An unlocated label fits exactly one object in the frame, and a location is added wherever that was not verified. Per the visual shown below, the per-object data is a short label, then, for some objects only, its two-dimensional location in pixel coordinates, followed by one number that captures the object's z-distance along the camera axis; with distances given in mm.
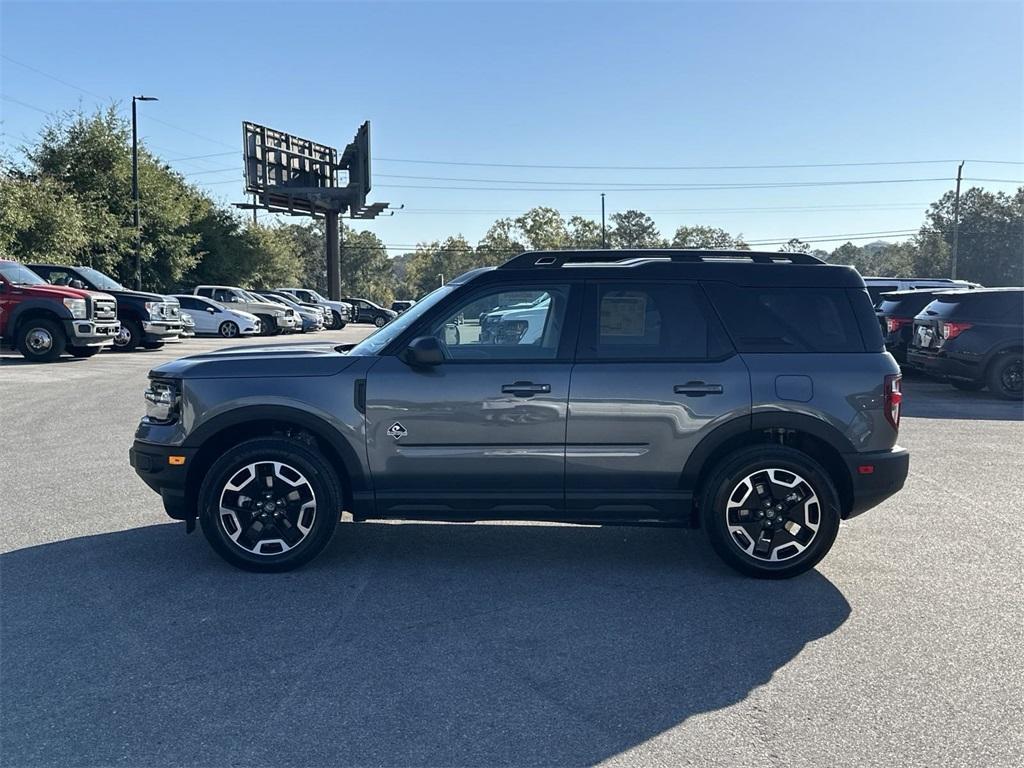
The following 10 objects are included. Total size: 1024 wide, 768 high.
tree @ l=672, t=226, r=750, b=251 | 99375
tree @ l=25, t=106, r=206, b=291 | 34062
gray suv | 4934
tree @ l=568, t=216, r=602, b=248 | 91875
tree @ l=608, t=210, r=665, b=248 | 104331
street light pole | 33875
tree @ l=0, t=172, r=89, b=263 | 26953
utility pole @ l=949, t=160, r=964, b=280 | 60062
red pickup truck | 17141
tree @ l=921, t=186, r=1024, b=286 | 78000
